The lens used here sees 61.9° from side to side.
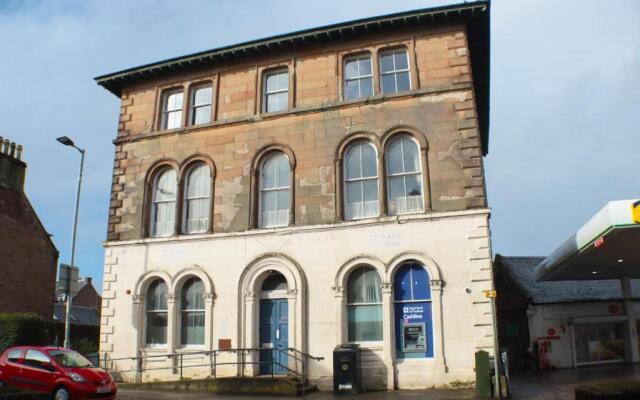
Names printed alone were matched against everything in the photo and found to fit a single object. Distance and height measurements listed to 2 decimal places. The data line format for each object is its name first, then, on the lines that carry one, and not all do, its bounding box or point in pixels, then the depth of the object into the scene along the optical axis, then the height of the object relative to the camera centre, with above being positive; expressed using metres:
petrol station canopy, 13.55 +2.19
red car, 13.19 -1.22
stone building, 16.23 +3.93
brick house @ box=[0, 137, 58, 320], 27.83 +4.02
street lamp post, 17.88 +3.71
